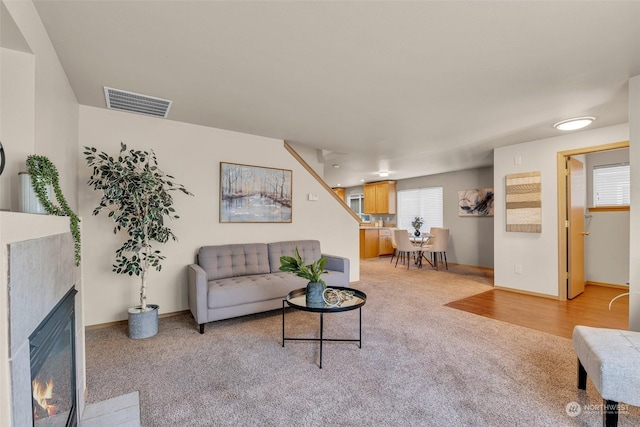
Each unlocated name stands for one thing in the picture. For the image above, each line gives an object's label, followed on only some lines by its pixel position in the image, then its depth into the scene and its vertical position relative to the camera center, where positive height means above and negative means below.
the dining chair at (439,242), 6.26 -0.60
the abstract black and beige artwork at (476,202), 6.19 +0.28
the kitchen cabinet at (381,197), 8.30 +0.51
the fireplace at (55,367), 1.03 -0.65
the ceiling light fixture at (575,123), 3.20 +1.05
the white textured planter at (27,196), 1.23 +0.08
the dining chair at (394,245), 6.61 -0.73
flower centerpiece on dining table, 7.31 -0.24
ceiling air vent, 2.67 +1.12
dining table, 6.65 -0.62
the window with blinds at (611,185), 4.64 +0.49
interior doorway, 3.99 -0.09
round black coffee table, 2.19 -0.72
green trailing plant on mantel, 1.26 +0.17
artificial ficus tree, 2.67 +0.11
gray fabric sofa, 2.83 -0.73
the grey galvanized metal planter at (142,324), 2.70 -1.03
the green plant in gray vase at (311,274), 2.30 -0.48
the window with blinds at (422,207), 7.42 +0.22
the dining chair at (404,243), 6.24 -0.62
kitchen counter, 7.70 -0.75
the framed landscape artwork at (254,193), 3.72 +0.30
